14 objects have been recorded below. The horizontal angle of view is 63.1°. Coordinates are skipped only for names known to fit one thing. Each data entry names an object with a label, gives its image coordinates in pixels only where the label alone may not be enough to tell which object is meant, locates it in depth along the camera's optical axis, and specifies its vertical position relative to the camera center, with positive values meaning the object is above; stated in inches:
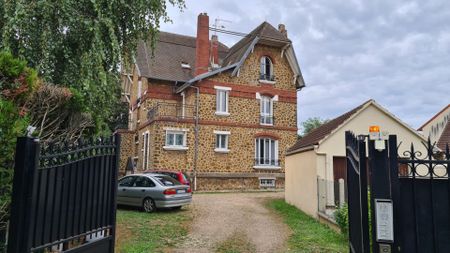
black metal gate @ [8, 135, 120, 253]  134.7 -11.7
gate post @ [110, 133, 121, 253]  205.0 -8.4
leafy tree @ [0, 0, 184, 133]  323.0 +119.1
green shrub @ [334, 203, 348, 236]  373.9 -46.6
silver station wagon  521.0 -31.0
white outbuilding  504.4 +29.4
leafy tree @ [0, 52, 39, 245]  195.0 +32.6
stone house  952.9 +165.1
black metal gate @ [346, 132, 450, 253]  138.3 -9.4
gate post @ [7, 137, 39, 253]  133.3 -10.1
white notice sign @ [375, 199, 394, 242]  135.6 -16.7
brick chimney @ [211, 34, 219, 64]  1125.1 +379.5
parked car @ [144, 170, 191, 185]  621.6 -6.8
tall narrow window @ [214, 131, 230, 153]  988.1 +84.5
